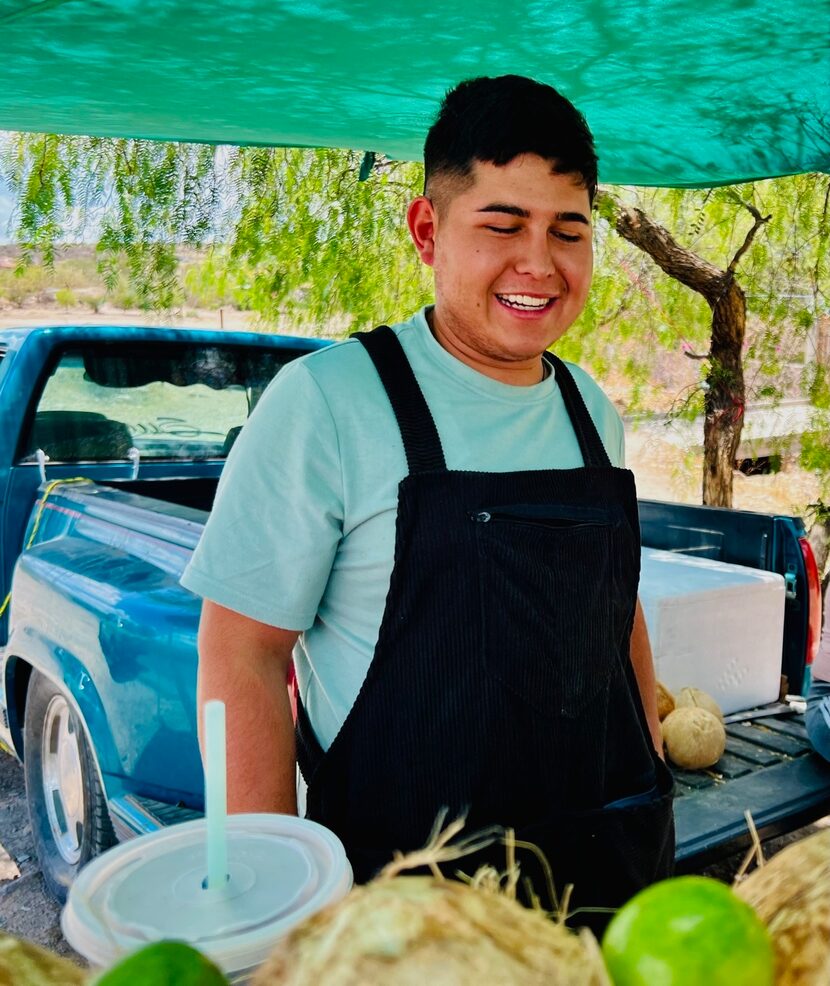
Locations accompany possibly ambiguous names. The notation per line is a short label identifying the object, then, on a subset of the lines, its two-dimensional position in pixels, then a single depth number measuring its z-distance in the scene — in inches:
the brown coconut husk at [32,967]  25.4
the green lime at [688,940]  24.1
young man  60.1
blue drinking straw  27.6
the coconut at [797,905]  26.6
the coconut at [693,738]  126.3
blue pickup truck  112.4
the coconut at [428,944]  21.5
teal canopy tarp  103.9
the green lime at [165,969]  22.5
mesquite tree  247.9
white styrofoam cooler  137.5
